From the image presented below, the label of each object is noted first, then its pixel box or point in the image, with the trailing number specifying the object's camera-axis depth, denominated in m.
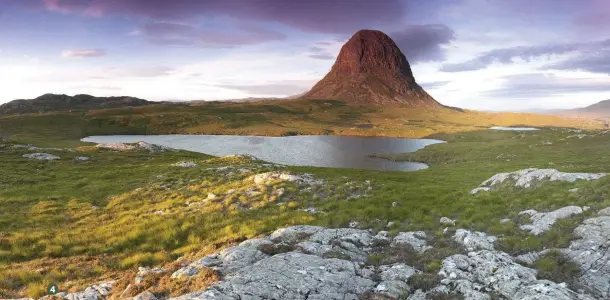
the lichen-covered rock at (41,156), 63.99
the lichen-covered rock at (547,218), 17.97
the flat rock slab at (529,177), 25.78
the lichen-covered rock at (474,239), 16.58
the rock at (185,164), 54.41
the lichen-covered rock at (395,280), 13.07
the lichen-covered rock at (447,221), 21.03
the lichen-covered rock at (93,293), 13.42
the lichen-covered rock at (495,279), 12.02
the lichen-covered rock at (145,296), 12.00
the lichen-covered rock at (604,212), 17.54
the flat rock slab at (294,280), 11.98
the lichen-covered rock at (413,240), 17.48
